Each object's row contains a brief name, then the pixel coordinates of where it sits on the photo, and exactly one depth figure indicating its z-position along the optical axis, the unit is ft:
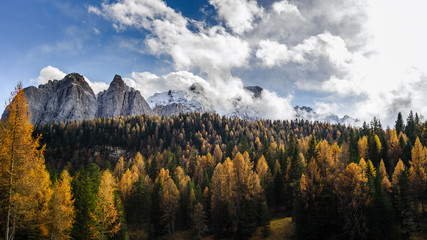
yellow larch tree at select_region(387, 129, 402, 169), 255.80
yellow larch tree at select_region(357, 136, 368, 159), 262.12
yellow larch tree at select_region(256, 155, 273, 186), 233.10
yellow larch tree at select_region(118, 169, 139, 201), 236.63
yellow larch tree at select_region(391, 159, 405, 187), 163.88
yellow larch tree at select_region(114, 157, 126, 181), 319.47
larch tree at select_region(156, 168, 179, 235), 204.13
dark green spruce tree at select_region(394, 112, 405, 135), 378.40
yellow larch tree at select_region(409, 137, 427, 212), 176.65
